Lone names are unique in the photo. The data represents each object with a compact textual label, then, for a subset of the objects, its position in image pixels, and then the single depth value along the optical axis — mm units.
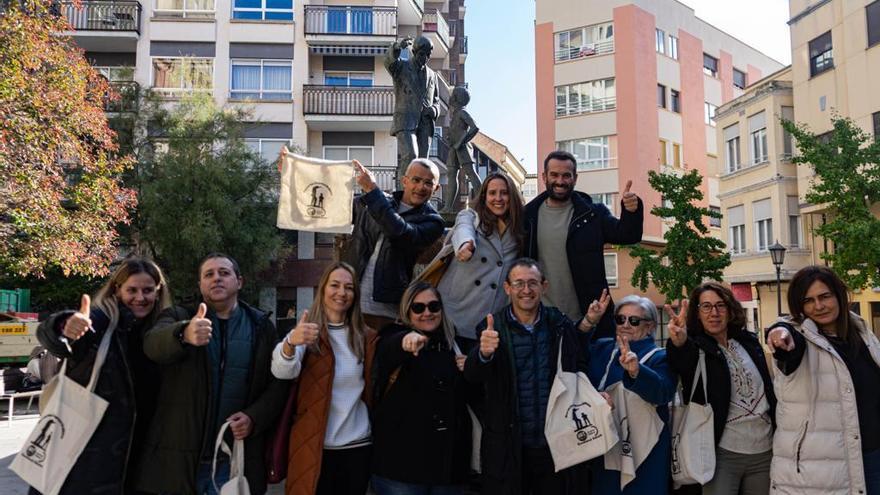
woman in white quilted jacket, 3555
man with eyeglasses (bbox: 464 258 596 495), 3613
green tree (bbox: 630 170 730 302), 21828
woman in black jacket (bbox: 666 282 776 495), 3834
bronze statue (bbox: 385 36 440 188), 9883
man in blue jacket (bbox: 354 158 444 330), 4800
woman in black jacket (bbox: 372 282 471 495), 3701
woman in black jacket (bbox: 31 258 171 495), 3408
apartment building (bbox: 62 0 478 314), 27266
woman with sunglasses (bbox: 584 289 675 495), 3664
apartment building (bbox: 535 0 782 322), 33781
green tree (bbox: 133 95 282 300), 22516
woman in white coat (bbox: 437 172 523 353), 4504
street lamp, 19625
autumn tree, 13773
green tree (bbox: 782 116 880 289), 17375
